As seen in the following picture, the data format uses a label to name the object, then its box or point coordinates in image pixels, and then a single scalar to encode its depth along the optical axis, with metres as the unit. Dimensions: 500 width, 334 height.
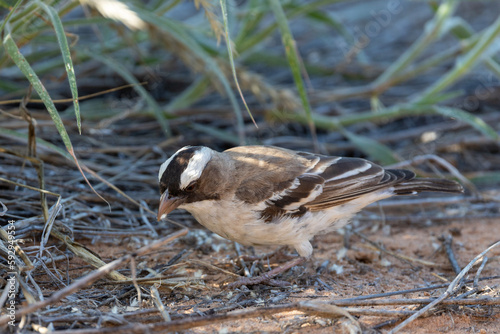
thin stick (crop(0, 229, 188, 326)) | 4.95
